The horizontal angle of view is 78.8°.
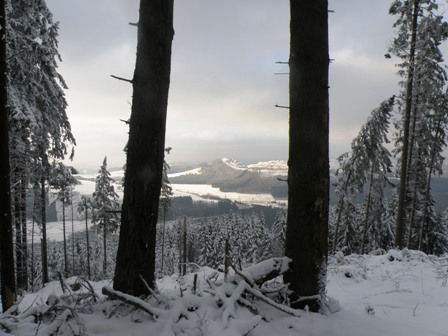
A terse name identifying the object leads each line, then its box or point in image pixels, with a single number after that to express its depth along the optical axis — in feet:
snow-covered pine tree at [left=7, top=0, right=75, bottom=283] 31.58
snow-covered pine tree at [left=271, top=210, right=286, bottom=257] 97.88
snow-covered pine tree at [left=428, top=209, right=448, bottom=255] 81.30
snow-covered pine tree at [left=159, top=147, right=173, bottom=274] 78.68
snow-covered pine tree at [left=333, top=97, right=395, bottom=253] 55.83
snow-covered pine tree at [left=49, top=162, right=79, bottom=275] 49.53
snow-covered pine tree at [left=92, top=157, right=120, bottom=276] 96.16
